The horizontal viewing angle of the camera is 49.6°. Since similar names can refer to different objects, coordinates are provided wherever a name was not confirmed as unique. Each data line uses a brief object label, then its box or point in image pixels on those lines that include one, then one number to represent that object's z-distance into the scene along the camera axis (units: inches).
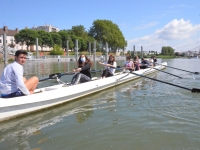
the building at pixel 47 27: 5078.7
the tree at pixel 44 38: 2696.9
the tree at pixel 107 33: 3339.8
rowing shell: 208.1
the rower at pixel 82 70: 324.6
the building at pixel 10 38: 3447.3
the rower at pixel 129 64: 522.9
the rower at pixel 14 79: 201.5
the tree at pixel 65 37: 2935.5
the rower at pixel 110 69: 412.5
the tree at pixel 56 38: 2805.1
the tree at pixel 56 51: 2431.7
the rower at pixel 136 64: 607.1
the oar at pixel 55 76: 319.3
